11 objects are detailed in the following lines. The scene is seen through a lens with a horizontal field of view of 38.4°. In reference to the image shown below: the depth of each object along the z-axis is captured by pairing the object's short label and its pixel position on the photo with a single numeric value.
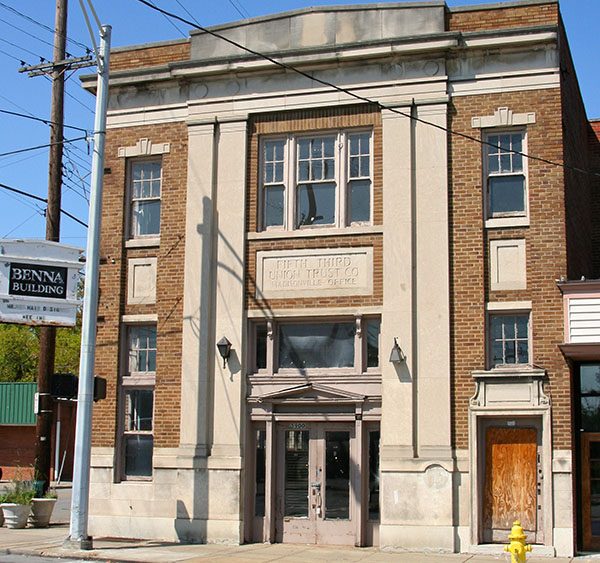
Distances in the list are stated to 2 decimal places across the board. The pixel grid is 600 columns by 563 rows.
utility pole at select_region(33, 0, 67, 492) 18.83
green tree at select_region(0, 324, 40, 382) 48.78
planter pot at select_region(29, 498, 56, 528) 17.66
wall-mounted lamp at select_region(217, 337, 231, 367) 16.14
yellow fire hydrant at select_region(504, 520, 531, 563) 10.70
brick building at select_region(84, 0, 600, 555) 14.77
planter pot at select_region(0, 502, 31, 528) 17.31
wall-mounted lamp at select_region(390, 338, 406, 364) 15.02
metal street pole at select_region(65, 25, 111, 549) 14.44
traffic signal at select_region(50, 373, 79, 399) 15.57
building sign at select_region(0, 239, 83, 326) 16.86
